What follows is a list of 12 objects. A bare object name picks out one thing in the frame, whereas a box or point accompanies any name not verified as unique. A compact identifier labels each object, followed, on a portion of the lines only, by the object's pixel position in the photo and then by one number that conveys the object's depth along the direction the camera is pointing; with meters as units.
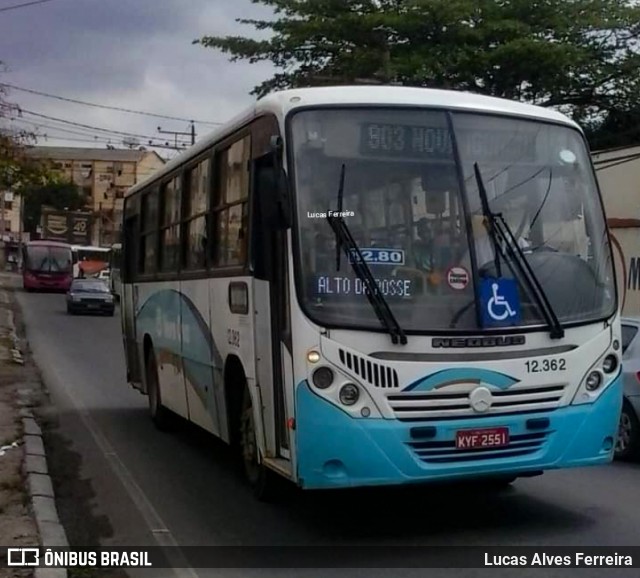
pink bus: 59.53
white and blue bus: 7.32
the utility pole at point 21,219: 86.72
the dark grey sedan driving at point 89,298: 44.03
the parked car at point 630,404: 11.30
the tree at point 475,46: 26.45
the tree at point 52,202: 100.56
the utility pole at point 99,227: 102.00
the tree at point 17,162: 20.97
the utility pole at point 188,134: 57.78
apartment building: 110.81
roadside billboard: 80.75
